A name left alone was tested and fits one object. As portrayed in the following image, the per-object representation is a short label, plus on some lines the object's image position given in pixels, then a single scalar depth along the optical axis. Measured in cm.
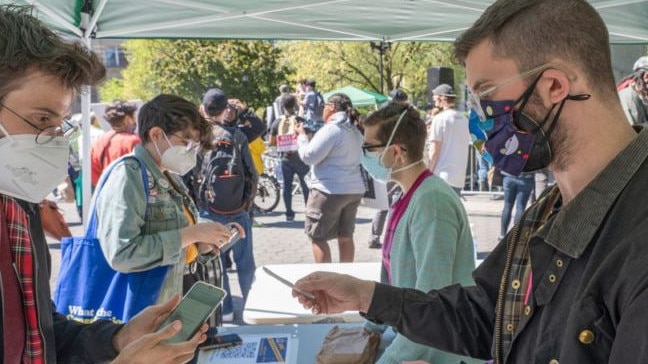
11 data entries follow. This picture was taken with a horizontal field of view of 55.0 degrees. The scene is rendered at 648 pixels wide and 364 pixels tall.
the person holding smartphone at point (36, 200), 155
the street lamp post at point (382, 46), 555
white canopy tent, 379
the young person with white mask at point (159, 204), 274
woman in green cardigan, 220
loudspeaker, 1211
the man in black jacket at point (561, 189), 111
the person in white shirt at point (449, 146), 670
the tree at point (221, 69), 1956
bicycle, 1040
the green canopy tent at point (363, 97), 1728
